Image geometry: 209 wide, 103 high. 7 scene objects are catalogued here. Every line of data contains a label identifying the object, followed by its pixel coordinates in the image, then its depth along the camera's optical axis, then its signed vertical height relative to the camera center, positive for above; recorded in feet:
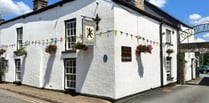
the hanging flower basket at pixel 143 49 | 43.26 +1.47
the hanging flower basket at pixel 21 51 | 55.47 +1.46
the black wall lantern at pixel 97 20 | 40.01 +6.31
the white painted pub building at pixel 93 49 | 38.34 +1.65
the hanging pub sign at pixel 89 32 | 35.91 +3.97
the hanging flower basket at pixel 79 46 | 39.32 +1.88
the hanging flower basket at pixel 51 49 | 47.01 +1.65
